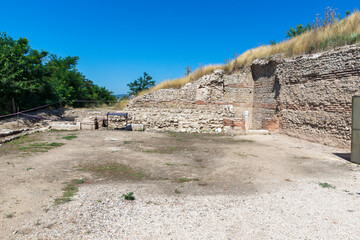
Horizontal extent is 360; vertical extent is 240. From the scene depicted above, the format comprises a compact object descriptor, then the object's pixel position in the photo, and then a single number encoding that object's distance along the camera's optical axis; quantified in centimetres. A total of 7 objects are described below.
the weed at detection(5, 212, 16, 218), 333
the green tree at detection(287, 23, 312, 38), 2750
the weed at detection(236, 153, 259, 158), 775
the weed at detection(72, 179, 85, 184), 484
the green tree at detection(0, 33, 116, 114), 1253
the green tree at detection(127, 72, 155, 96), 3253
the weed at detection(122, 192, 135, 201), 409
